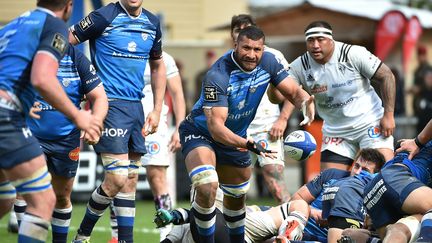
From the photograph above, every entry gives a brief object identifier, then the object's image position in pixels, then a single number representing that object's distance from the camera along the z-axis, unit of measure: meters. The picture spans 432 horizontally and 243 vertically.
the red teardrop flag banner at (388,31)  39.31
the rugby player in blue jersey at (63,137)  17.37
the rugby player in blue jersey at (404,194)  15.01
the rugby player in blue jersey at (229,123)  17.08
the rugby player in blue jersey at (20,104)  13.32
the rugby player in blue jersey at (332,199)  16.98
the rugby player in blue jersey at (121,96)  18.02
